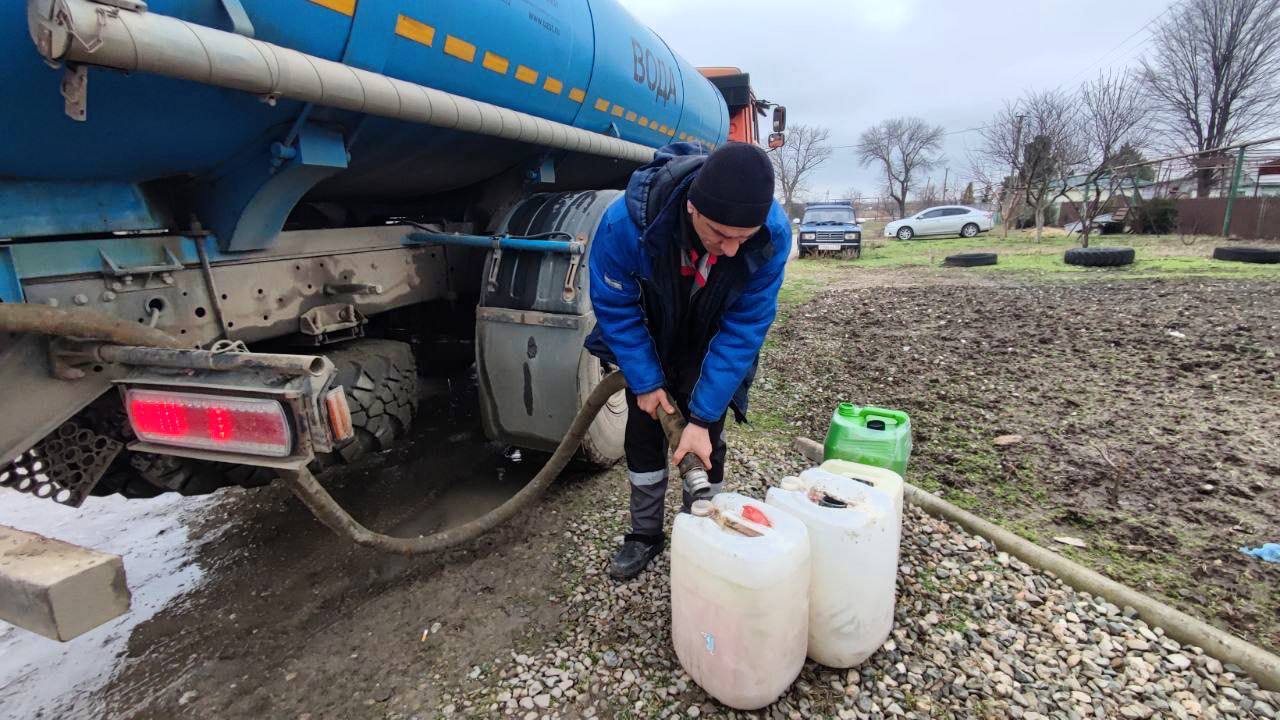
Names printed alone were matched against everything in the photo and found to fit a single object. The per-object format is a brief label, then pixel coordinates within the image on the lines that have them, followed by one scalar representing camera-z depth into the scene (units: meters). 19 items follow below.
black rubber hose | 1.68
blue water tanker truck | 1.40
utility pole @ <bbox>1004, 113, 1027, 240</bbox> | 23.25
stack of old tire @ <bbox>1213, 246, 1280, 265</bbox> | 9.23
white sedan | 20.81
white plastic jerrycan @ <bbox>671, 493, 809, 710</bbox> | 1.49
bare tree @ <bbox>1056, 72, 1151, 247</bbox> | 19.06
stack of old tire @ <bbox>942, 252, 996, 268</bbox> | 11.60
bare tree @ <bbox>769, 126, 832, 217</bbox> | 43.47
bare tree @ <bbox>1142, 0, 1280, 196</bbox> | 20.97
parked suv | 15.52
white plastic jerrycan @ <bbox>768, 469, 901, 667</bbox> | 1.66
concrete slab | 1.15
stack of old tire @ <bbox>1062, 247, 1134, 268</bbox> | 9.88
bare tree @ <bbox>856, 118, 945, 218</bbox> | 40.62
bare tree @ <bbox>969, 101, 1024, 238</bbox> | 21.66
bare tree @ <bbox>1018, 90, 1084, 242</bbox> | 19.66
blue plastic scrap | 2.26
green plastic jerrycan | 2.41
